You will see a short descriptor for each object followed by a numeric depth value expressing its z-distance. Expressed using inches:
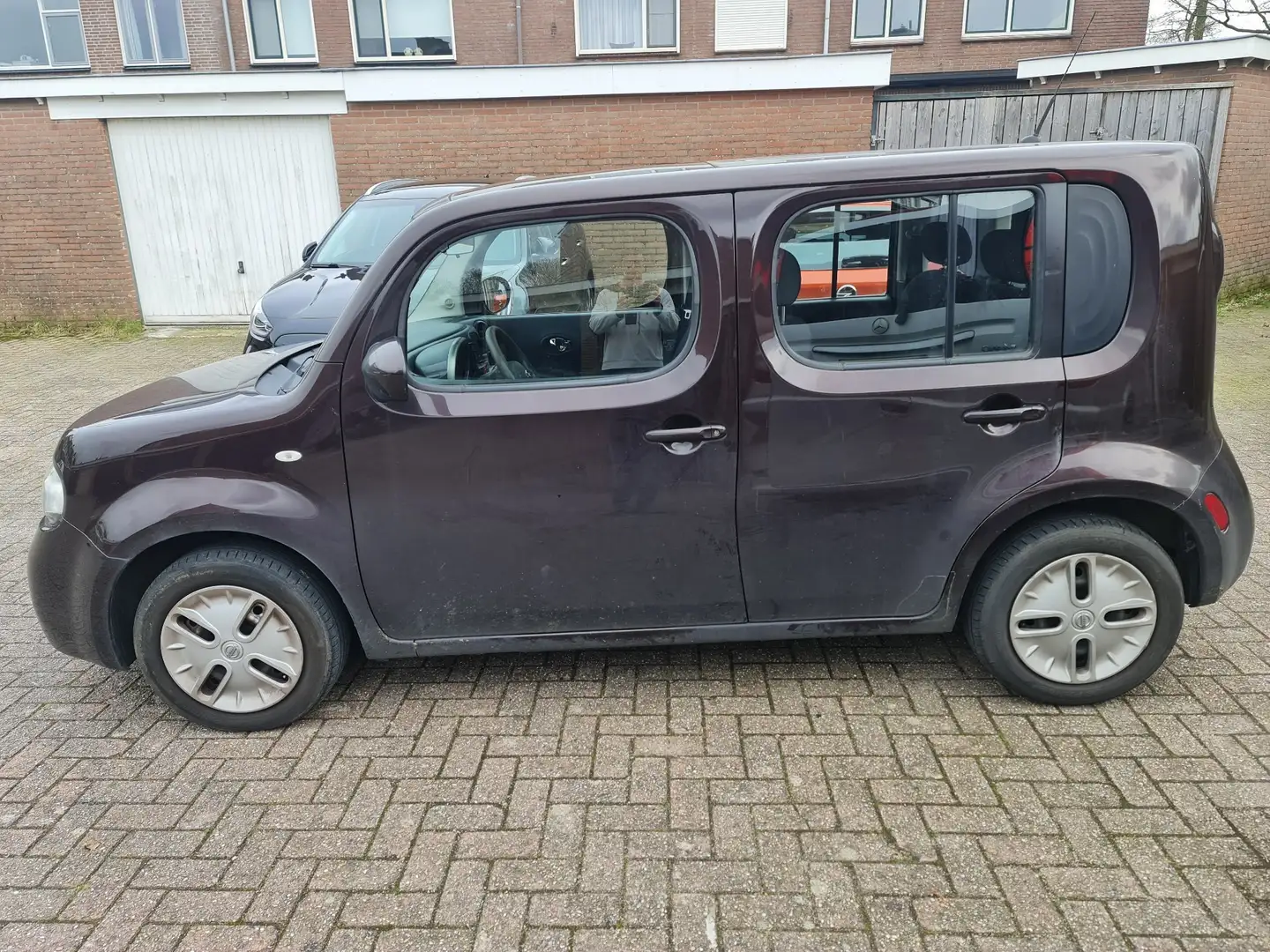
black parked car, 273.4
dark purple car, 113.7
